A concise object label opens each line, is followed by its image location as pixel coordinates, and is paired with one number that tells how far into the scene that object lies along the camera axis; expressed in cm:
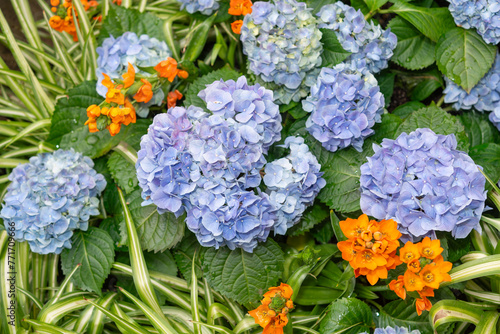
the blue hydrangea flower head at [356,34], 156
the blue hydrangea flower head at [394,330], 129
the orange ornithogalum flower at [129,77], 145
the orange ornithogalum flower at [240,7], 162
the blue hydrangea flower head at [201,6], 171
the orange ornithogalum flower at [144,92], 152
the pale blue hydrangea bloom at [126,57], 166
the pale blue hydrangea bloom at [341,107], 142
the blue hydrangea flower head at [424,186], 124
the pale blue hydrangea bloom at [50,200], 152
